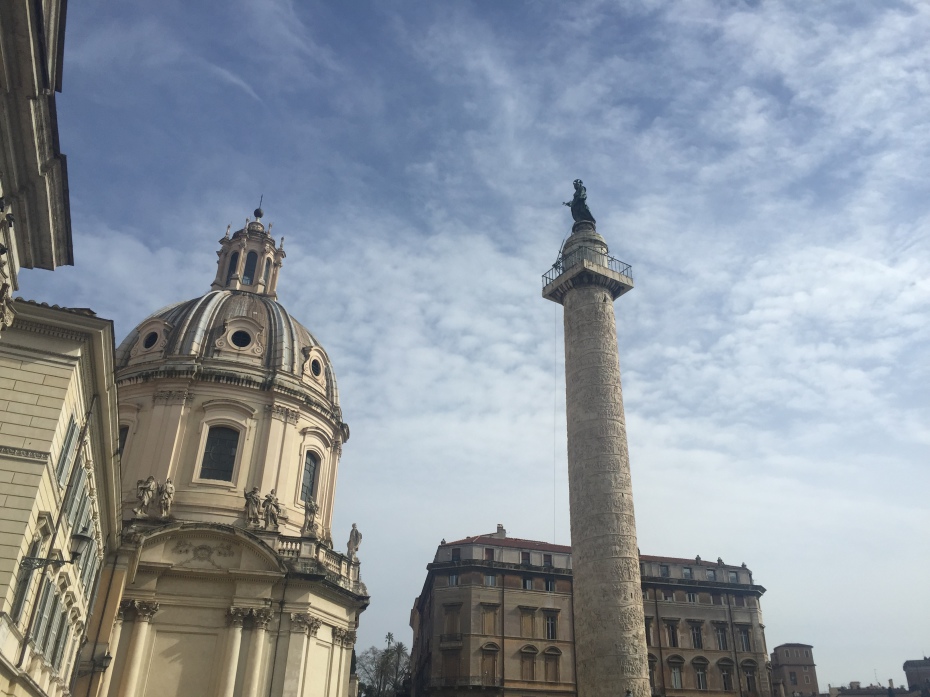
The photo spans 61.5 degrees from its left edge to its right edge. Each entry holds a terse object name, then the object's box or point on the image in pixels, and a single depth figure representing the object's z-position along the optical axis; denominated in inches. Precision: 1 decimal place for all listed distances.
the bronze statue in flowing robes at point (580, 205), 1536.7
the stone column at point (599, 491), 1091.9
